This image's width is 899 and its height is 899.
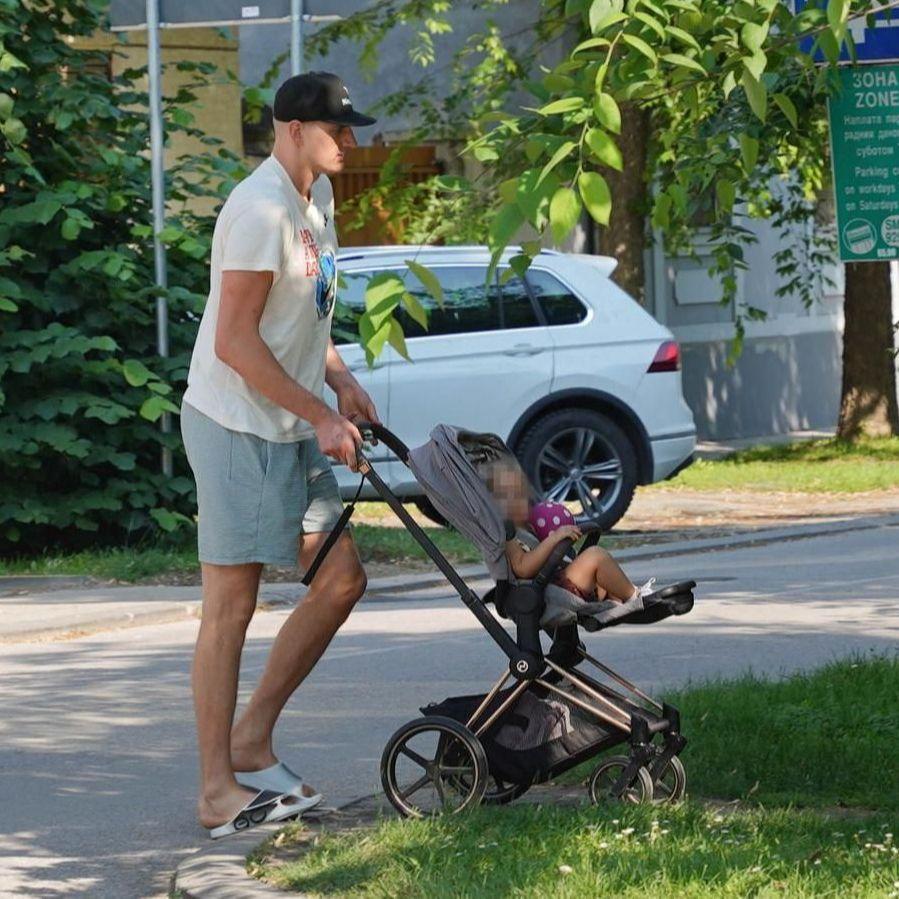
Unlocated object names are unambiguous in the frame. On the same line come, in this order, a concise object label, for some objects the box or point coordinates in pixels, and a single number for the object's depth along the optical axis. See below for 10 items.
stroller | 10.90
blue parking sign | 13.95
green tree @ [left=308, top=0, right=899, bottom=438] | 8.77
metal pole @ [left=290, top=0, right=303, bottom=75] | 23.83
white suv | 26.80
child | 10.97
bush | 23.28
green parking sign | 14.52
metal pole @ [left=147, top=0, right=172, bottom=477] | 23.98
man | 11.10
